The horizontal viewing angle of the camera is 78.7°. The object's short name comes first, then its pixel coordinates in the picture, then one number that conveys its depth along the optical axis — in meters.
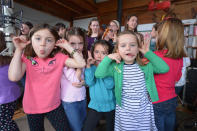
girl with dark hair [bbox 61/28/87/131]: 1.00
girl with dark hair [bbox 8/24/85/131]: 0.87
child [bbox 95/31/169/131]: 0.91
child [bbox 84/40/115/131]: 1.01
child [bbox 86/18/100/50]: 2.08
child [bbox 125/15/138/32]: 2.12
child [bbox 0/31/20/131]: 0.92
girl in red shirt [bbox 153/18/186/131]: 1.01
